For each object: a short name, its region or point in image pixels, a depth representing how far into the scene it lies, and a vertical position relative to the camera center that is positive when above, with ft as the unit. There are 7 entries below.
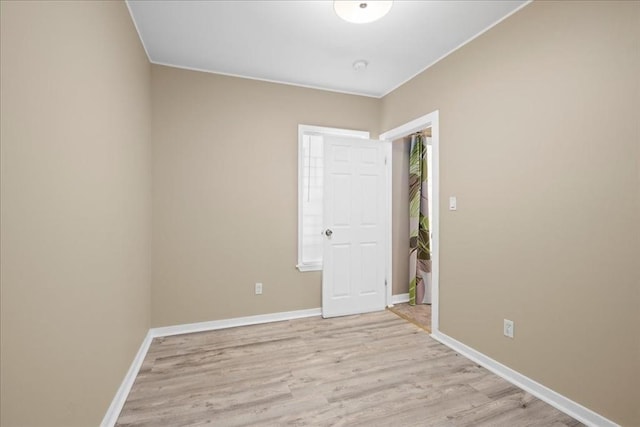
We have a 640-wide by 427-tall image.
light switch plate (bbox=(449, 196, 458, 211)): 8.60 +0.41
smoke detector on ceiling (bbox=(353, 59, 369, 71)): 9.30 +4.99
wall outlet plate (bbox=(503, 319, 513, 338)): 7.00 -2.73
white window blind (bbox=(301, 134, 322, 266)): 11.38 +0.67
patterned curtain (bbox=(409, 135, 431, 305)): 12.92 -0.17
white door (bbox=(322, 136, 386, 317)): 11.05 -0.42
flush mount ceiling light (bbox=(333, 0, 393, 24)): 5.96 +4.40
